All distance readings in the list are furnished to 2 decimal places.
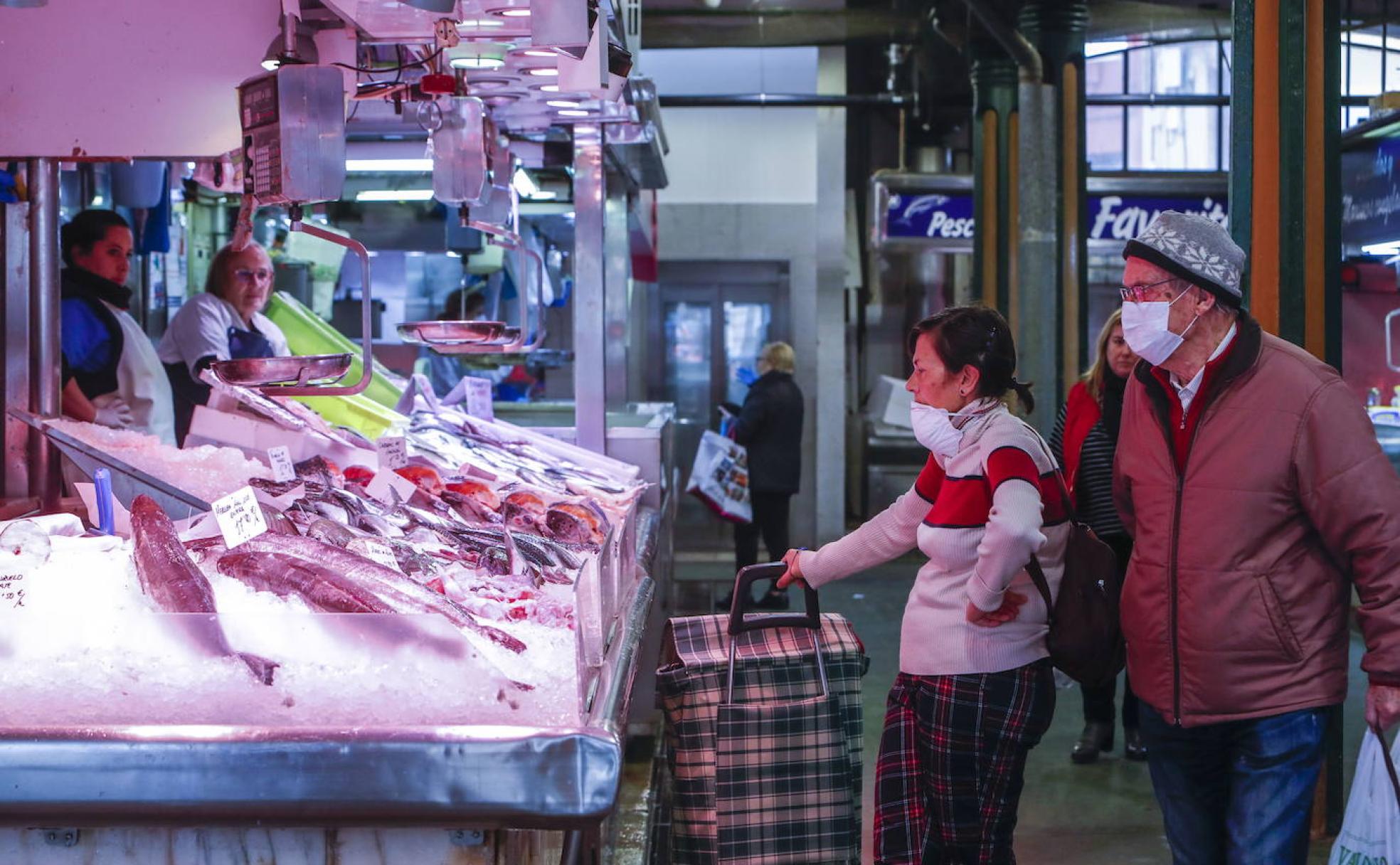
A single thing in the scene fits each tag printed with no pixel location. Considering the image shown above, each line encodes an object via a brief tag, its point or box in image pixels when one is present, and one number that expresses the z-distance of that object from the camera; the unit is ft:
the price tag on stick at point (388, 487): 11.02
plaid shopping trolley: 10.23
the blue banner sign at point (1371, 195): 20.67
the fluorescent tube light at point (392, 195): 23.89
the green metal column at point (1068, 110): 29.09
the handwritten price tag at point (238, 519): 7.93
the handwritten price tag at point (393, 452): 12.71
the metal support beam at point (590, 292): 16.76
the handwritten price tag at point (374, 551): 8.51
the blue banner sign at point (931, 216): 36.65
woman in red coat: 15.62
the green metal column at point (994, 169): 32.65
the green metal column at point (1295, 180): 14.66
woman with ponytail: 10.25
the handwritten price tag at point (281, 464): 10.94
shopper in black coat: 30.89
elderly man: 8.43
